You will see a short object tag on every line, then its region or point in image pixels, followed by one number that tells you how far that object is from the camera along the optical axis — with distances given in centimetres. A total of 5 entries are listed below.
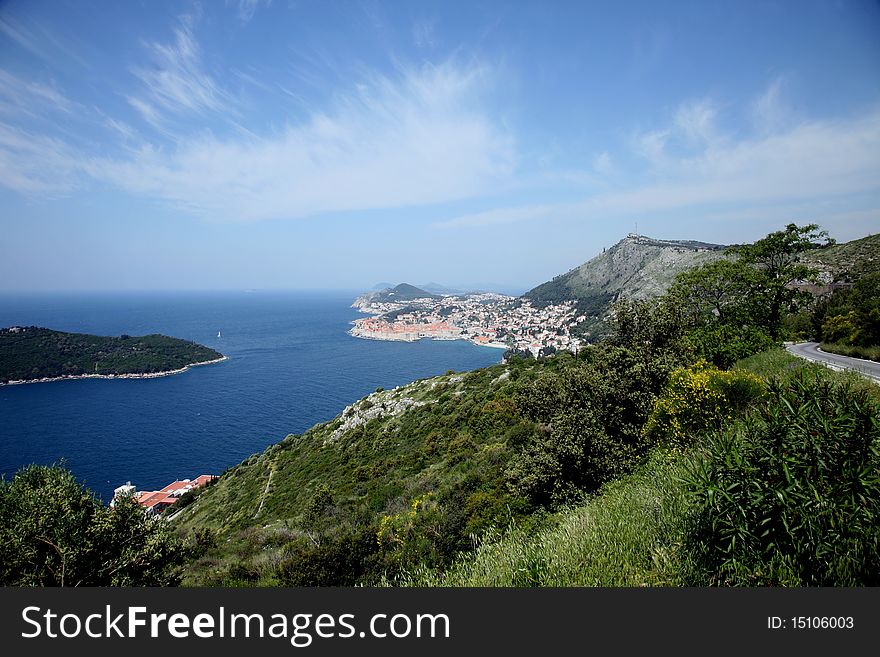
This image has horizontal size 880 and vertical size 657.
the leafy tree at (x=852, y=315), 1430
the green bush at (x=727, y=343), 1412
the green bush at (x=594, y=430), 1017
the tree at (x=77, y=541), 837
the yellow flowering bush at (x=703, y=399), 831
